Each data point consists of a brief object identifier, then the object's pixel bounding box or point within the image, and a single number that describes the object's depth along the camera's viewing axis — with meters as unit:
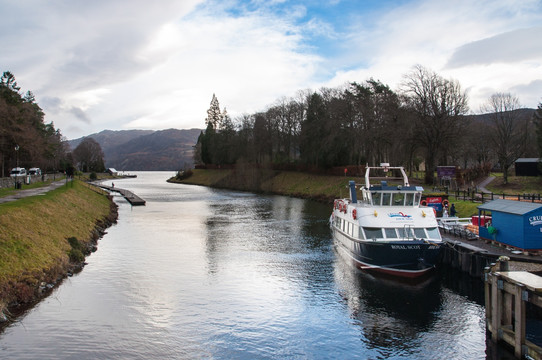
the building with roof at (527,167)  70.26
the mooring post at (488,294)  20.17
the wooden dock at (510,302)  16.86
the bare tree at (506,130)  79.12
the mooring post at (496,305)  18.67
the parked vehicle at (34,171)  90.41
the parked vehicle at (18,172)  72.99
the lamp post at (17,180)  57.52
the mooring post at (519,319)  16.95
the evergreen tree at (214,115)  176.16
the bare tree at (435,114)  73.12
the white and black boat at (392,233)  29.19
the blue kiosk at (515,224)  27.03
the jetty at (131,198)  80.17
